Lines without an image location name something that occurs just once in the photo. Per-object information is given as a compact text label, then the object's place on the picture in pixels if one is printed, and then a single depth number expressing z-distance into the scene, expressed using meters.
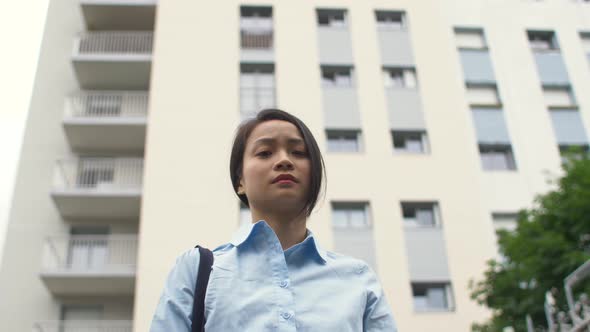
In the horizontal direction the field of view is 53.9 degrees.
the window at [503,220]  15.04
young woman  1.62
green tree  8.52
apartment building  13.77
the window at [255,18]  17.08
